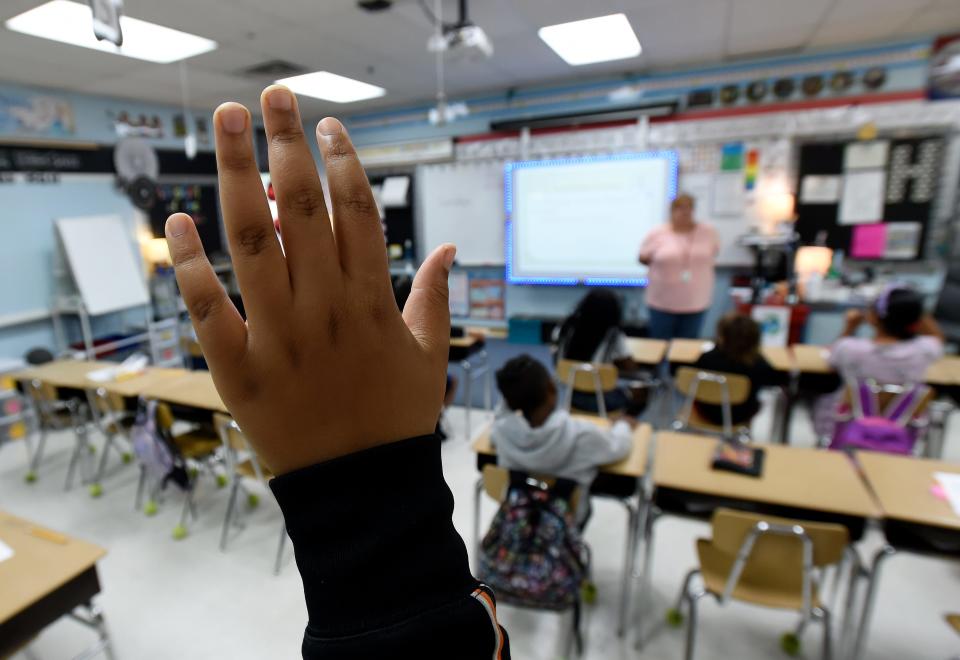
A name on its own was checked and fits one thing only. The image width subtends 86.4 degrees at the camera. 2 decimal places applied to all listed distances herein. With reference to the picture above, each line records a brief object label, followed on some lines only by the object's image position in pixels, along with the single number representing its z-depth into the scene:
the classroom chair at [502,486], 1.75
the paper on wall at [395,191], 5.74
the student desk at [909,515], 1.47
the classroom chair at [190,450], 2.61
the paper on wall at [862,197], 4.32
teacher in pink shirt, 3.78
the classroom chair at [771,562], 1.44
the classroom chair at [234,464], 2.39
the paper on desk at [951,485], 1.53
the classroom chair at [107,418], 2.98
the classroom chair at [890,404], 2.30
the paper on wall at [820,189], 4.43
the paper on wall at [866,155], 4.25
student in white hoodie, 1.78
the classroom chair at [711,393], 2.60
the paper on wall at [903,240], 4.29
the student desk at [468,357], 3.58
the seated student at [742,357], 2.62
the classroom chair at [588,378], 2.88
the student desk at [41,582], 1.36
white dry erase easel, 4.41
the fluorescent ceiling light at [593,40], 1.83
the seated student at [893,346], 2.35
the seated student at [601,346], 2.98
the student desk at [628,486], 1.84
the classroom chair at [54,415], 3.27
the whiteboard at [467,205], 5.70
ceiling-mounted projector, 2.53
